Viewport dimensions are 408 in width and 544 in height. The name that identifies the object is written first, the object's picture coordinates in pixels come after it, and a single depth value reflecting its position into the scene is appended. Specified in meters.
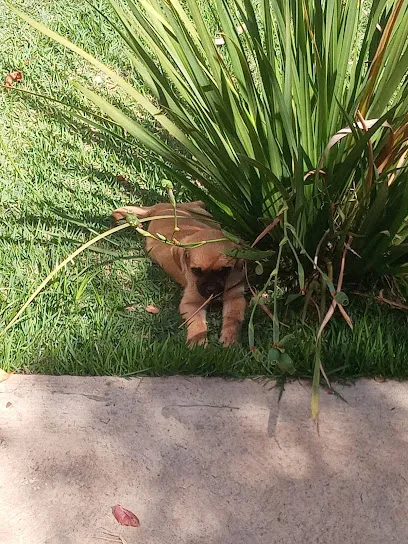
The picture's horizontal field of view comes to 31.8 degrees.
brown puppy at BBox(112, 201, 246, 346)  2.91
